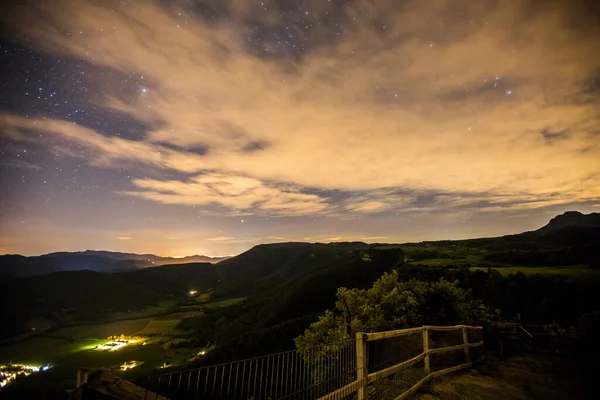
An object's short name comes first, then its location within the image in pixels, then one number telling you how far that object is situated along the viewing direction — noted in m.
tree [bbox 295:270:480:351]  16.89
